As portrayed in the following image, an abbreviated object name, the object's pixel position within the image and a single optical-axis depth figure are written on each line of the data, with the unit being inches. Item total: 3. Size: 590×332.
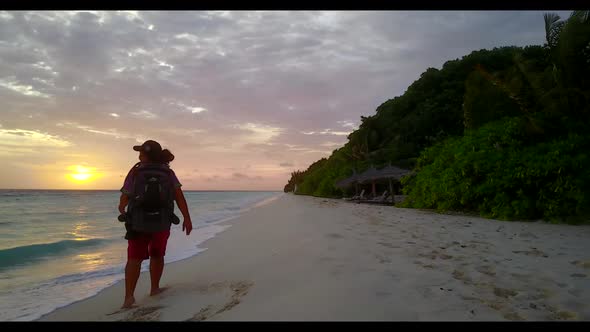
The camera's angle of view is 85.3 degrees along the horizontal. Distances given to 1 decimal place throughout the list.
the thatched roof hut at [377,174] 751.1
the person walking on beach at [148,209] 123.8
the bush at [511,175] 288.2
